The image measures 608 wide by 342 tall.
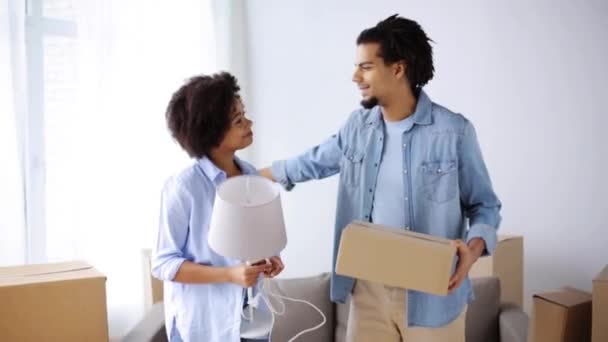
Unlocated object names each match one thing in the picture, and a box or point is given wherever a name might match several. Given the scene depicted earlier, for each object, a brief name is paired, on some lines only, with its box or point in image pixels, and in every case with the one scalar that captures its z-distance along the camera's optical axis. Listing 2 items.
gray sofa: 2.30
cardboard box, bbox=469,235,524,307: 2.41
